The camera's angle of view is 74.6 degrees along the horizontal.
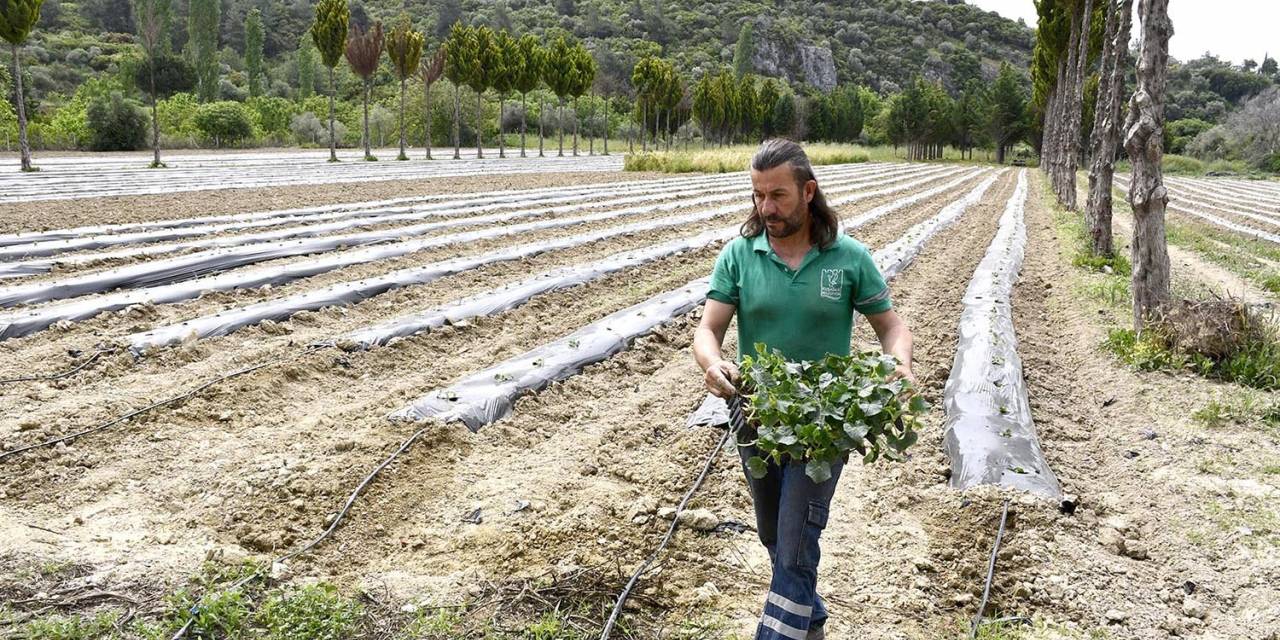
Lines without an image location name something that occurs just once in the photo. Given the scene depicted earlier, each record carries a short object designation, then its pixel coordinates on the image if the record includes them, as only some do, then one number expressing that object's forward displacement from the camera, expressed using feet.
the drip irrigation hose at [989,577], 9.36
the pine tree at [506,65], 109.50
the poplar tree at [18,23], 55.47
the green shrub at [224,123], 117.70
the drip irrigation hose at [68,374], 15.78
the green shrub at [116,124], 96.94
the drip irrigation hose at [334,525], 8.75
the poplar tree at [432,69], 102.83
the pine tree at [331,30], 83.30
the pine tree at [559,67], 123.13
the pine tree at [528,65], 115.44
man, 7.36
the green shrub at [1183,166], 153.92
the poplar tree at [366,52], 89.45
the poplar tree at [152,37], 65.26
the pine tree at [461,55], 105.19
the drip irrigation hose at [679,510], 7.58
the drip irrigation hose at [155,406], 12.97
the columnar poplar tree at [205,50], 160.04
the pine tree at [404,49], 93.56
